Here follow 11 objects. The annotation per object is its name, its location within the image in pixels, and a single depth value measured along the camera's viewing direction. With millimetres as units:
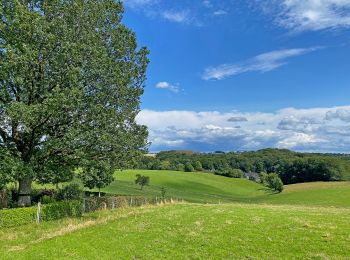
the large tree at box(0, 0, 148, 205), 24828
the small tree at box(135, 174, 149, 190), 101556
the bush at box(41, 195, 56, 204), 37750
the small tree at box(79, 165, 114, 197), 28531
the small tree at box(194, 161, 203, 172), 183375
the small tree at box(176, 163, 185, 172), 175675
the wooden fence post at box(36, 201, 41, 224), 26266
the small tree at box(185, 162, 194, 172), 176625
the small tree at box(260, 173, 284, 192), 121512
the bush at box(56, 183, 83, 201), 44719
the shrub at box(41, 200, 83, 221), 27667
